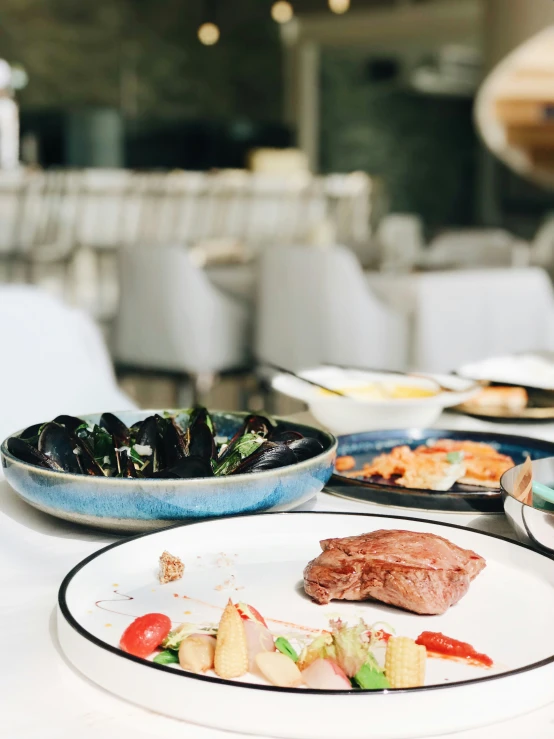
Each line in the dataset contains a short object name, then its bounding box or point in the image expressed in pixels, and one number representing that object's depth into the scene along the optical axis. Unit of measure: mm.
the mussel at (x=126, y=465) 704
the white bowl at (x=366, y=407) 1006
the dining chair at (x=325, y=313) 3188
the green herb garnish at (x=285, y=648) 457
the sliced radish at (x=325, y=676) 420
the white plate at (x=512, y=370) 1351
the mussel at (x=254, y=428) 773
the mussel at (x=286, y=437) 735
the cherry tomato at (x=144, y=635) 463
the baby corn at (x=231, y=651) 441
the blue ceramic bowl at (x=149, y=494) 623
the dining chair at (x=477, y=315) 3139
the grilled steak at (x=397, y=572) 532
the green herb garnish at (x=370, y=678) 418
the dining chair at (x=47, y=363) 1448
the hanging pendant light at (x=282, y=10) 4677
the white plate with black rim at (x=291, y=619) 397
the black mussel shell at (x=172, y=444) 722
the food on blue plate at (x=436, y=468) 813
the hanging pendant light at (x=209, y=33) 3458
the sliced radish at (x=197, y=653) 443
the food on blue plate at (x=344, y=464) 884
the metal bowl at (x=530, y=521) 610
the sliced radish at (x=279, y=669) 431
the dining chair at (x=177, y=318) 3453
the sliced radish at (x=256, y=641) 451
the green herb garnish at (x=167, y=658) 453
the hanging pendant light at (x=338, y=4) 4582
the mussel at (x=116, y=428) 754
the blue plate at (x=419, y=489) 738
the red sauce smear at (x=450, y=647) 474
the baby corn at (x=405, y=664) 427
